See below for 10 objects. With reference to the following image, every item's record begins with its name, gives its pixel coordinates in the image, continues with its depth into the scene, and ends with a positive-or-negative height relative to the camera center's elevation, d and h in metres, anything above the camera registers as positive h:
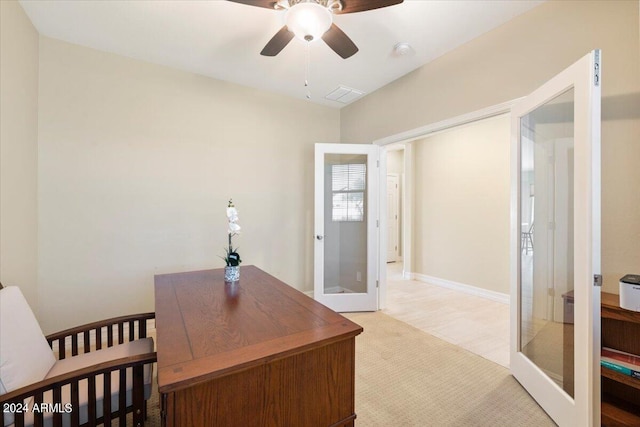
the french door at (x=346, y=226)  3.52 -0.16
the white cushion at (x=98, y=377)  1.14 -0.78
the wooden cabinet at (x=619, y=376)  1.42 -0.83
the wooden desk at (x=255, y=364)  0.91 -0.53
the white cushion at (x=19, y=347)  1.11 -0.60
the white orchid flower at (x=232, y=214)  1.95 +0.00
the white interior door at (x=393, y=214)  6.65 +0.01
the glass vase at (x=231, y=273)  1.96 -0.42
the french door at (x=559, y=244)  1.40 -0.19
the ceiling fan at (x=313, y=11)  1.56 +1.16
